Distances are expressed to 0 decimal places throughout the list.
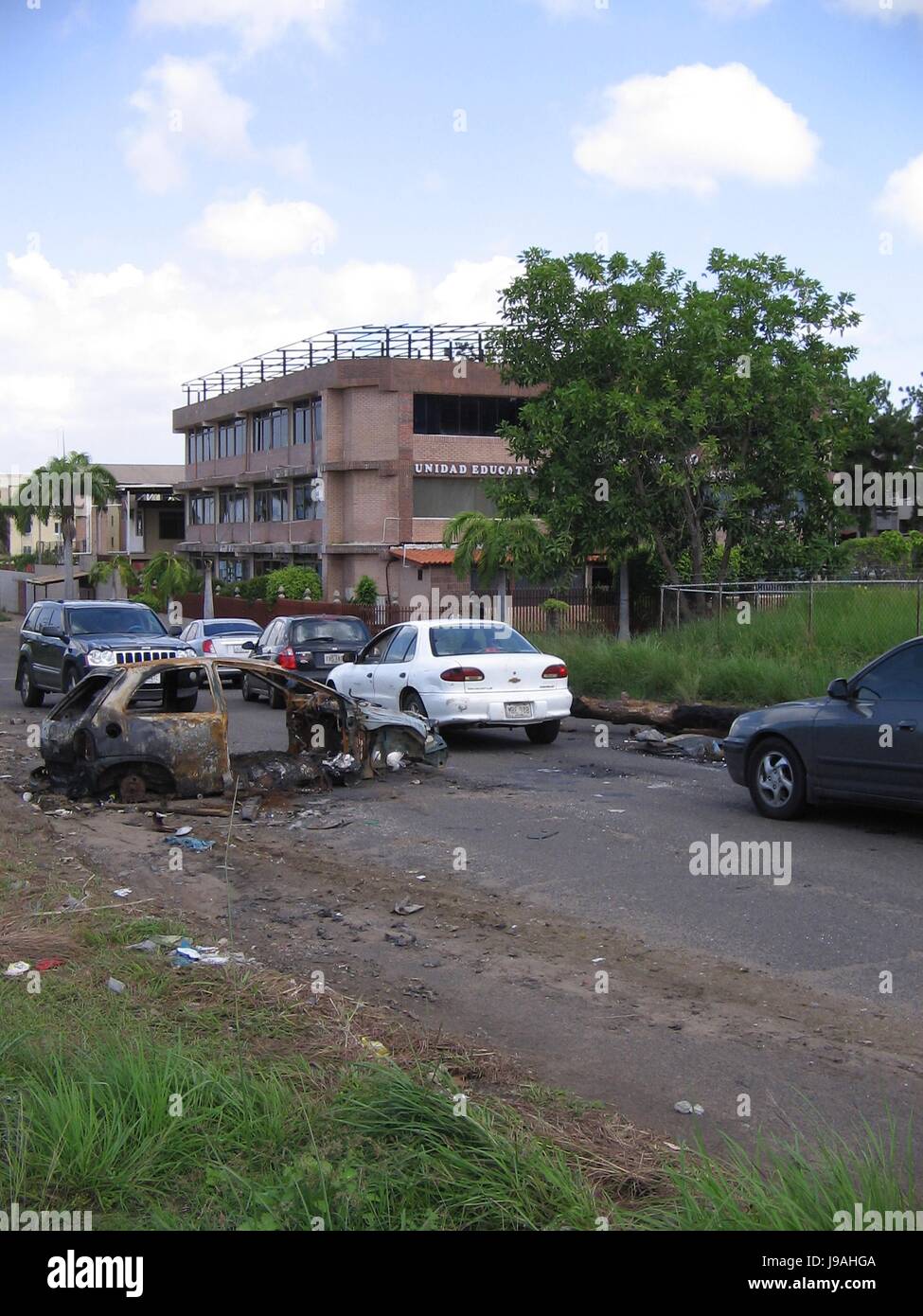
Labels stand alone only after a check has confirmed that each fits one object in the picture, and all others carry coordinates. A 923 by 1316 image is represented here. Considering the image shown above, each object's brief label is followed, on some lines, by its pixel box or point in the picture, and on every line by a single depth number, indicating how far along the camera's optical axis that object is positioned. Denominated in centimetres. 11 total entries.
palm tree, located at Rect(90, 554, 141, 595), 6350
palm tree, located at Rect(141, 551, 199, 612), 5675
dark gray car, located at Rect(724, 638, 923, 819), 1002
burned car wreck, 1188
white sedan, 1536
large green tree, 2709
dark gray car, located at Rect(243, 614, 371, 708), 2220
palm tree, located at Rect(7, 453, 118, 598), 6788
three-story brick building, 4834
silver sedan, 2620
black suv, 1995
